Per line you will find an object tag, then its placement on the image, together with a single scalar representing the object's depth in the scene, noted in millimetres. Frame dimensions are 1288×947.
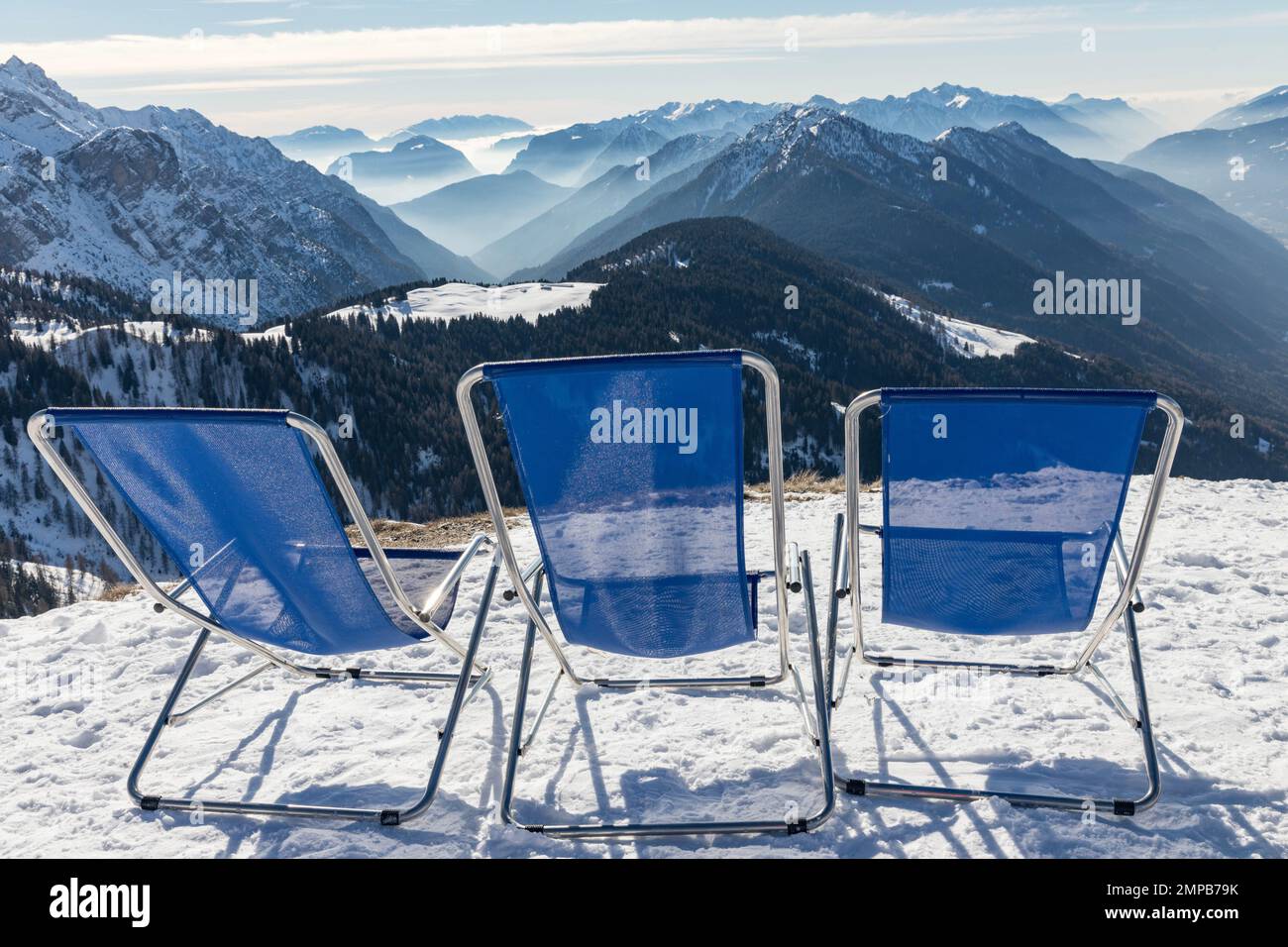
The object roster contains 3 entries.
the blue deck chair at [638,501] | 2904
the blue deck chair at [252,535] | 3082
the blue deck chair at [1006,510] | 3041
